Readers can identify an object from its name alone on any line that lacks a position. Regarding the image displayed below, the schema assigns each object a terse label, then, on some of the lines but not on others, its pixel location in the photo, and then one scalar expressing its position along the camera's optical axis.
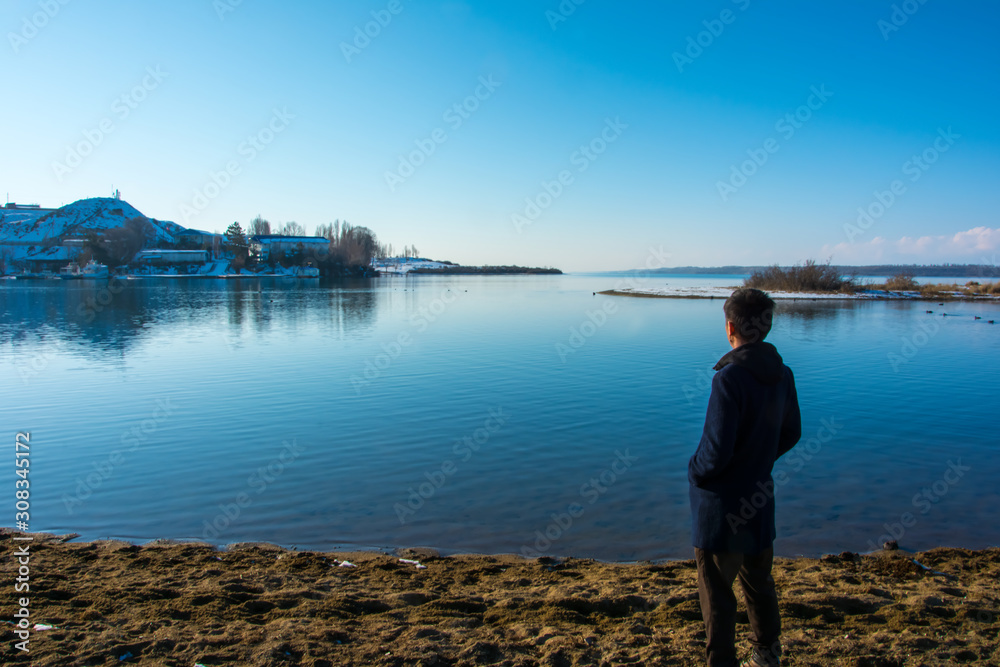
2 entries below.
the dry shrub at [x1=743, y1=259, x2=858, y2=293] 64.08
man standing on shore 3.17
